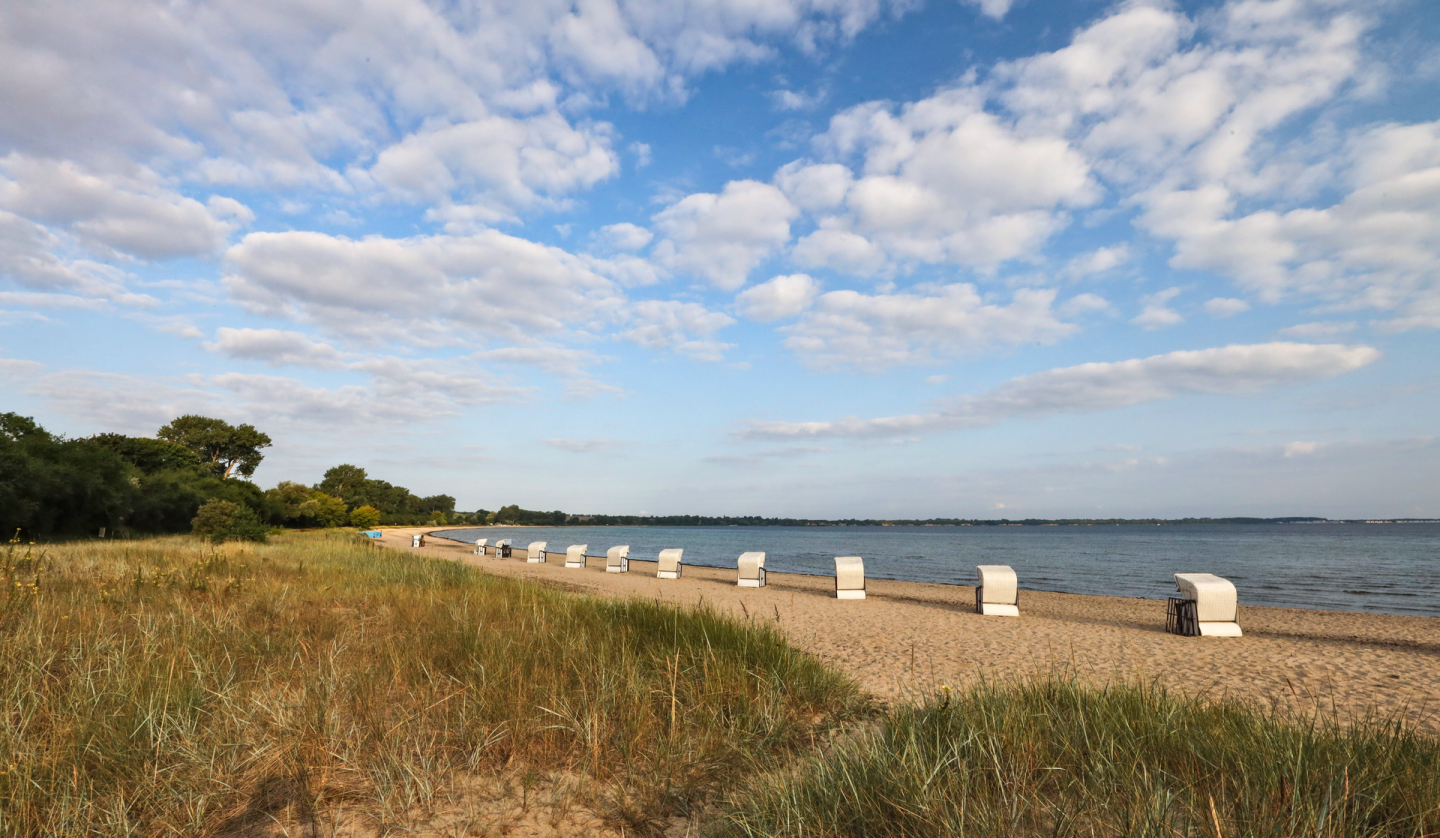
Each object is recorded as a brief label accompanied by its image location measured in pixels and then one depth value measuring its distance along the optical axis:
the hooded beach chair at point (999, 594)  13.44
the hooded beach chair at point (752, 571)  19.69
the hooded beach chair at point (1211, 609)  10.82
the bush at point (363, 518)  73.25
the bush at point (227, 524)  24.28
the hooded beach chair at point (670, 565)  23.24
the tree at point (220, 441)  57.12
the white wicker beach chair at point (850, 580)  16.45
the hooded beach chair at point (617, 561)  25.98
